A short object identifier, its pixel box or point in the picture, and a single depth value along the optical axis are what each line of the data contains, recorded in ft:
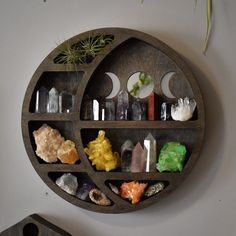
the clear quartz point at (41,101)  3.78
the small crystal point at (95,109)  3.67
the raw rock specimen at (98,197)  3.69
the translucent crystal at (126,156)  3.67
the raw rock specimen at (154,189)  3.59
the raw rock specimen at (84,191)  3.74
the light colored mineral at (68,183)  3.74
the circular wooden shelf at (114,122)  3.52
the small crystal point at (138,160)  3.62
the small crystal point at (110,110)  3.67
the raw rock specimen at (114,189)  3.67
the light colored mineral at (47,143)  3.69
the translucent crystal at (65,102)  3.75
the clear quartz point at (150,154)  3.61
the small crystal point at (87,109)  3.69
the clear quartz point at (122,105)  3.62
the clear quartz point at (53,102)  3.73
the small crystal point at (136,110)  3.60
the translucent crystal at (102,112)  3.67
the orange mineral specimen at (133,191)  3.57
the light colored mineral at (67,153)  3.67
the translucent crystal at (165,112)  3.57
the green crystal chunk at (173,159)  3.51
